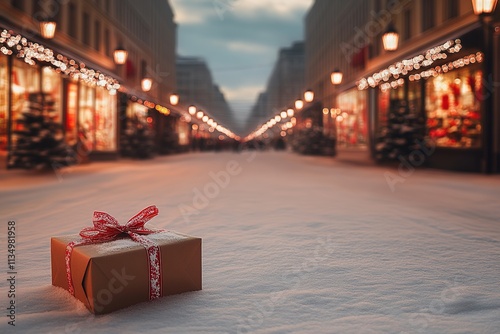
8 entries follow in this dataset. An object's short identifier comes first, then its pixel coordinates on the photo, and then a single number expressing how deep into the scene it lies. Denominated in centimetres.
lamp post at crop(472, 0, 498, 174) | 1614
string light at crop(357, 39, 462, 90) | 1752
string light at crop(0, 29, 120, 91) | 1448
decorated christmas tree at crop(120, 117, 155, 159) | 3178
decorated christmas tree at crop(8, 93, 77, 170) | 1584
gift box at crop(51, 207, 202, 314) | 301
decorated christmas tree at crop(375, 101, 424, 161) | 2042
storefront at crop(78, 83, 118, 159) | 2514
